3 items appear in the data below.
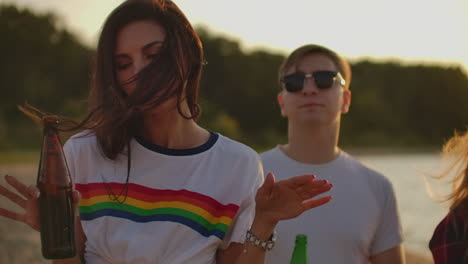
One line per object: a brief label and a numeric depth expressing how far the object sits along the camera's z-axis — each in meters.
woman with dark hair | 2.68
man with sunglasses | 3.66
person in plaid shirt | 2.41
